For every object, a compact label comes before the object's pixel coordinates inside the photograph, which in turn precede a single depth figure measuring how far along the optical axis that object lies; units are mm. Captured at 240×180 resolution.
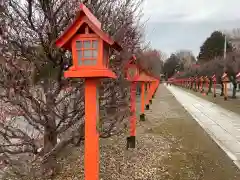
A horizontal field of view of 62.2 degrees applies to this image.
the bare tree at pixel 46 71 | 3206
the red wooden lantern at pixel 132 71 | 5235
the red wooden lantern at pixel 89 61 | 2705
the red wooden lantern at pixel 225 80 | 19576
